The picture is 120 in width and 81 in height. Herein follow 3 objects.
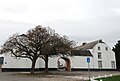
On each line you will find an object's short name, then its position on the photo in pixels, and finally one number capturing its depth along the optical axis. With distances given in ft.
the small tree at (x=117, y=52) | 116.45
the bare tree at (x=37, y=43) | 70.10
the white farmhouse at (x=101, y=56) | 108.68
